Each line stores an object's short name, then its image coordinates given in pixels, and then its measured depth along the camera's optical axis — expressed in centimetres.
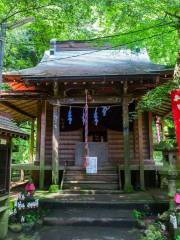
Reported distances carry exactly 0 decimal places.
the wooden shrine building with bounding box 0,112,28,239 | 657
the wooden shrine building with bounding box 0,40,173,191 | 1053
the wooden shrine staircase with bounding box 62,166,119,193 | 1060
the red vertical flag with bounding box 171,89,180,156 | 720
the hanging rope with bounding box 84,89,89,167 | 1070
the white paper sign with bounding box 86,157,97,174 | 1097
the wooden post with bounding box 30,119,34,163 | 1582
